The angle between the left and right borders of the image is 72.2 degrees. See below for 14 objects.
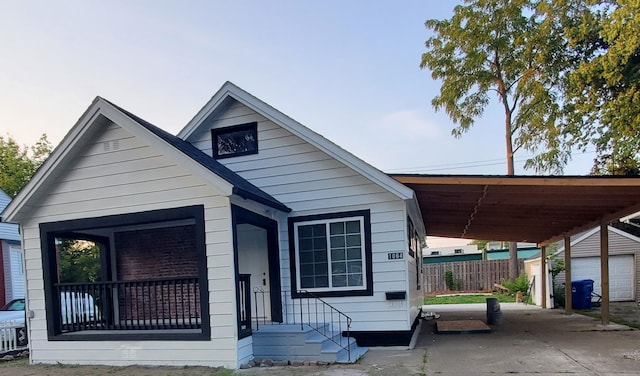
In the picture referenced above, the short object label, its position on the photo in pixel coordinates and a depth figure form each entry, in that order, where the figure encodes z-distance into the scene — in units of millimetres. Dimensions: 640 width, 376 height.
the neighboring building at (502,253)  30366
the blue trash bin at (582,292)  15164
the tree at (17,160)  28688
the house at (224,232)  6926
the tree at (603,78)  13656
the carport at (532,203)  7457
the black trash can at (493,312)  10891
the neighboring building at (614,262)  17719
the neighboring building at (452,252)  30578
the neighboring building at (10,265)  18203
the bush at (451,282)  24625
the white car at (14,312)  11440
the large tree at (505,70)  18891
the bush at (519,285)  19703
